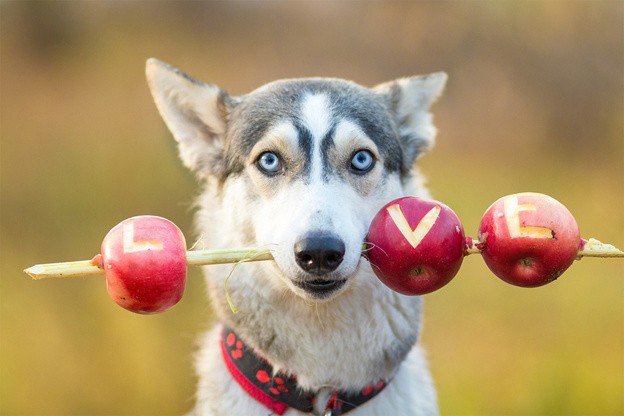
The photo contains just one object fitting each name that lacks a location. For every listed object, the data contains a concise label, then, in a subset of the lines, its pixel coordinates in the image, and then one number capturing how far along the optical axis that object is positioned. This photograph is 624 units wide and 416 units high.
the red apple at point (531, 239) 2.54
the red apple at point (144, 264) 2.53
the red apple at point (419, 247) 2.63
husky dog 3.17
